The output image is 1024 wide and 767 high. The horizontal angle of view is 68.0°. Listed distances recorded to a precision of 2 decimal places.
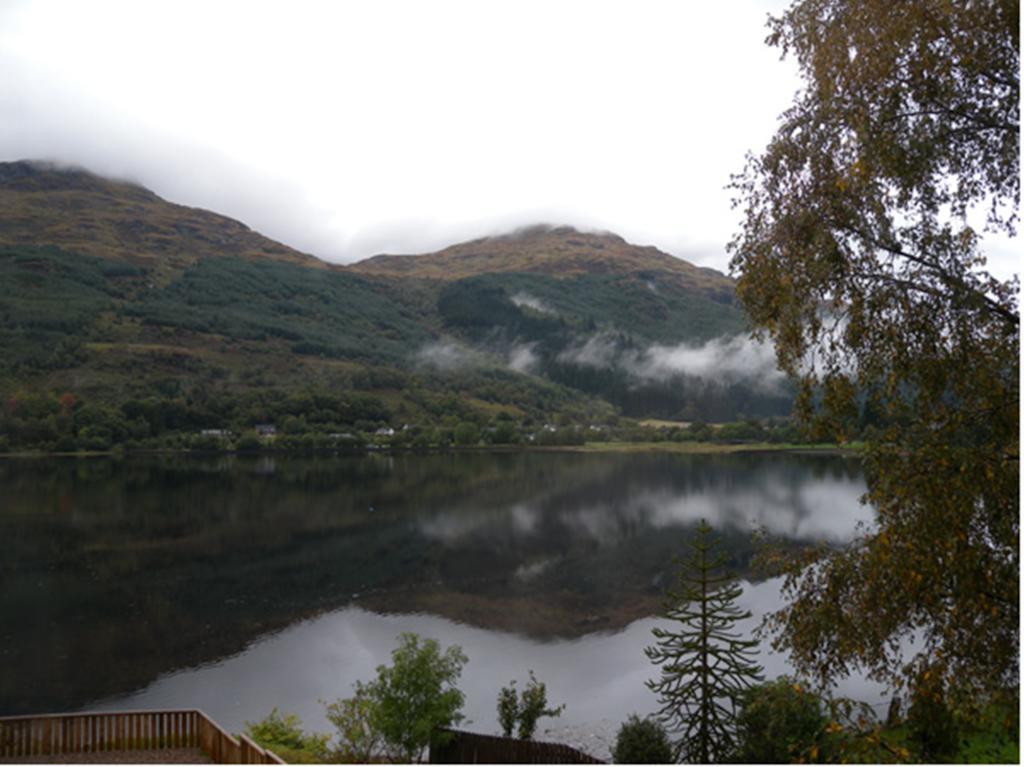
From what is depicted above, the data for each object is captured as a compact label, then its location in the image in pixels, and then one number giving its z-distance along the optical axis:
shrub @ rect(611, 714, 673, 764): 15.90
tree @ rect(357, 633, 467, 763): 17.00
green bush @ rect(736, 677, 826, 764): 14.54
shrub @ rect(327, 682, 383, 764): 16.86
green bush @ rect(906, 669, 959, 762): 12.92
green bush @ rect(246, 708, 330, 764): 16.00
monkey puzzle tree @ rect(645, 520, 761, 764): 16.25
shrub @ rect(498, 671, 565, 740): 19.72
